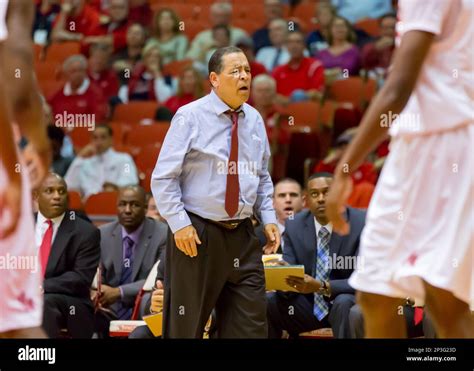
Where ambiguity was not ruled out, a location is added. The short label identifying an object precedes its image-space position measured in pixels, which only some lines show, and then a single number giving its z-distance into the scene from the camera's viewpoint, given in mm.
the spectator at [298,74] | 10312
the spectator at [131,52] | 11203
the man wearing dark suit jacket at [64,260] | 6984
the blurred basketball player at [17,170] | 3824
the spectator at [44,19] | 12008
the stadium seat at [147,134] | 9852
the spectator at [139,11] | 11906
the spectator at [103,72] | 10852
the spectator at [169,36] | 11297
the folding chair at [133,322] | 7059
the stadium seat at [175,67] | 11008
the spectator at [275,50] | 10883
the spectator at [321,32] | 11031
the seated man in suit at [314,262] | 6930
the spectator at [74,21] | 11992
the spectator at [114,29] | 11617
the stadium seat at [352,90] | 10047
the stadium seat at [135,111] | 10555
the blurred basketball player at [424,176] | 4113
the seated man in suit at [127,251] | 7570
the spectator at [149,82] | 10805
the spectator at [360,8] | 11641
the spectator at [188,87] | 10133
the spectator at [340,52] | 10555
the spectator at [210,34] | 11180
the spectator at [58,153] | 9047
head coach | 5871
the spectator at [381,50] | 10500
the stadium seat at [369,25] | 11102
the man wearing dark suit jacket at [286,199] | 7729
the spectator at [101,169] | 9203
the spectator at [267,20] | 11148
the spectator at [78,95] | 10070
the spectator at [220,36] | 10961
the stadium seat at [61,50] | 11519
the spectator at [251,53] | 10391
